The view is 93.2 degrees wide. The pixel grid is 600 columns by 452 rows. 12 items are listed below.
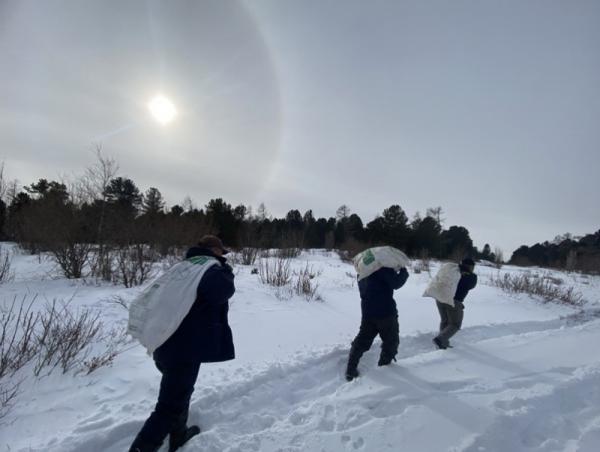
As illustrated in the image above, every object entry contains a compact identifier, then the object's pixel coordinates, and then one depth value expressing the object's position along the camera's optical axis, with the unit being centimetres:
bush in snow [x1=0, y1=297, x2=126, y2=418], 279
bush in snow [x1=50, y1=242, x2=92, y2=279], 734
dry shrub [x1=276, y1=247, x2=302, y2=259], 1490
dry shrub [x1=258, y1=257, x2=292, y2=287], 796
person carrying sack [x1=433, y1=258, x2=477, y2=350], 466
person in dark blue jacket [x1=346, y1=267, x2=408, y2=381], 343
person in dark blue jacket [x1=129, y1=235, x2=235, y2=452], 201
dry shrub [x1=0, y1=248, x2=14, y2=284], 627
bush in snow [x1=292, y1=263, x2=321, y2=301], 735
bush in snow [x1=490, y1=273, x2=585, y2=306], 989
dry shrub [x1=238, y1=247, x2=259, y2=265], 1236
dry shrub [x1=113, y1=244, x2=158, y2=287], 693
